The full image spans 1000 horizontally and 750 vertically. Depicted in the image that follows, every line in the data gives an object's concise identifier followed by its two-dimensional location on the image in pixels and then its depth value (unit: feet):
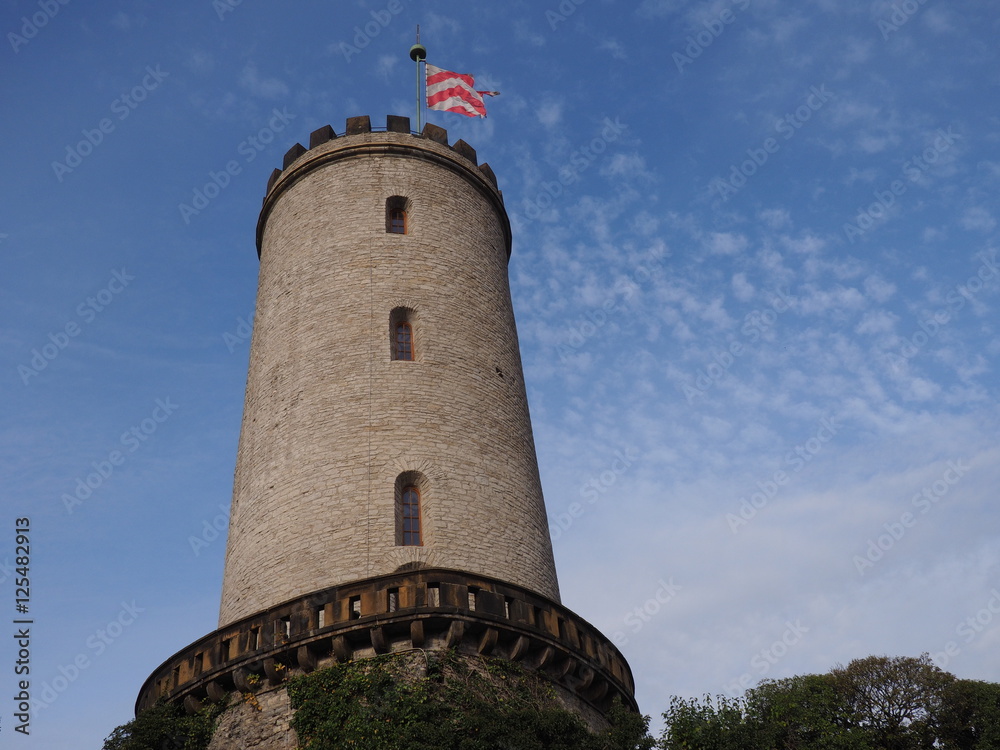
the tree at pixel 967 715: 110.22
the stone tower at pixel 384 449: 61.82
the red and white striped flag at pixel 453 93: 99.09
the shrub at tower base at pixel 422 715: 55.83
